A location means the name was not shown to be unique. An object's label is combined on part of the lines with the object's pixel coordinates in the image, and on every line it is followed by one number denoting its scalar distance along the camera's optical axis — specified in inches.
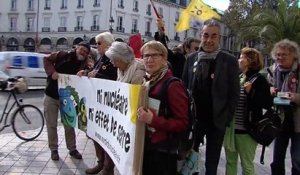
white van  537.2
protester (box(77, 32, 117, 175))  164.3
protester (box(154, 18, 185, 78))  210.8
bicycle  238.8
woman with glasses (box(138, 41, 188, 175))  102.8
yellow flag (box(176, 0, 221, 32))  240.5
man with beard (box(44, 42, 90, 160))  191.1
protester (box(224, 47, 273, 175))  137.0
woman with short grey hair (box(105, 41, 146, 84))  134.4
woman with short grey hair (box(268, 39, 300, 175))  143.3
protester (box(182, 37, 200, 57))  206.1
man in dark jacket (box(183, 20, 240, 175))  127.4
